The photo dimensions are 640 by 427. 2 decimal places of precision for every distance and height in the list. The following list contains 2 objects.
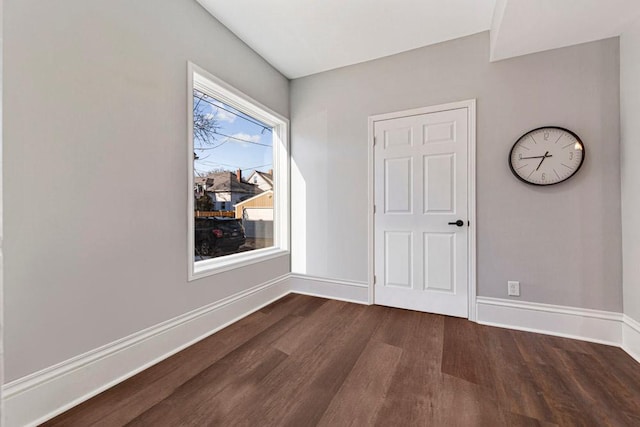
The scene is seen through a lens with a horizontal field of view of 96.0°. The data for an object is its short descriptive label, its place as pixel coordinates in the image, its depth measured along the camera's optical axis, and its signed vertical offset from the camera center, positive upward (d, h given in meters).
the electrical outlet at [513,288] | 2.56 -0.66
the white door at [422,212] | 2.78 +0.03
